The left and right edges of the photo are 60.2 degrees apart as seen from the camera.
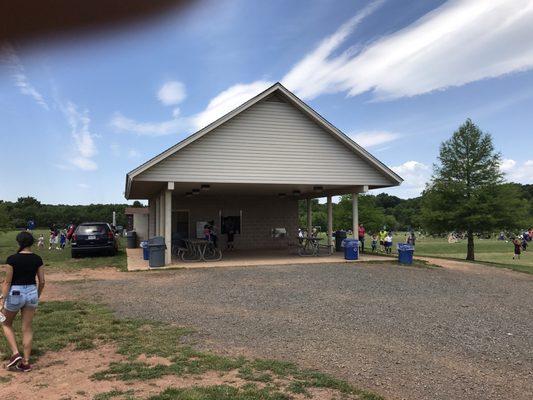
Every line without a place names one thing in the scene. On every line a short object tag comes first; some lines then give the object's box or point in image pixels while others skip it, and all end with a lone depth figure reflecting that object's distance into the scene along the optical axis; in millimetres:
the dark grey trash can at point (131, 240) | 28578
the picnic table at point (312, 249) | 19997
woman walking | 5234
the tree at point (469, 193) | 23391
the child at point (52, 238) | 29981
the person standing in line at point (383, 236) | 26598
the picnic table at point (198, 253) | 18078
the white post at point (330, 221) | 22328
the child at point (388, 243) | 25688
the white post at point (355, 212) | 19469
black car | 20062
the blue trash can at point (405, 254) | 17625
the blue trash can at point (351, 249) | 18062
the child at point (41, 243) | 29078
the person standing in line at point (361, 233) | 23812
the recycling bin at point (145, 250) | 18859
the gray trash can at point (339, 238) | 22480
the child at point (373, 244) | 27672
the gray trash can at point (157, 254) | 15688
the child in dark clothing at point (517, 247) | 29594
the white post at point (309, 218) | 25844
